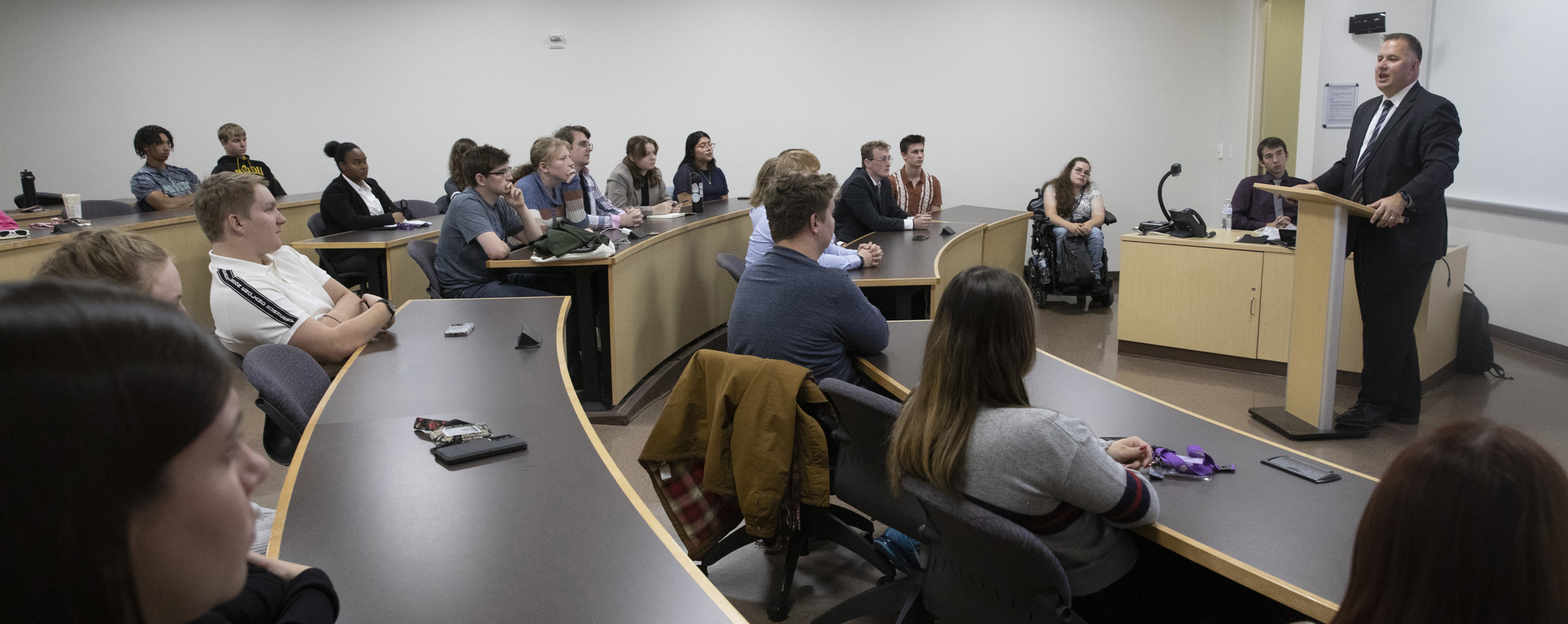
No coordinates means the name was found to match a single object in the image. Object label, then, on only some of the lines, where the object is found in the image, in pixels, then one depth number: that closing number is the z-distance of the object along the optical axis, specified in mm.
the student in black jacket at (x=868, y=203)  5578
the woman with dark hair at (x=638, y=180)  6324
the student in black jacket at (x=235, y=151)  6848
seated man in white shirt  2682
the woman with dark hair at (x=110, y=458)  490
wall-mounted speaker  5578
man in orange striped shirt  6566
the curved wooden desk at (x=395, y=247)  5055
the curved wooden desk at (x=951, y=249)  4059
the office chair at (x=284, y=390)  2137
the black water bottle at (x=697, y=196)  5934
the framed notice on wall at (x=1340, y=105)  5758
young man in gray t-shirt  4328
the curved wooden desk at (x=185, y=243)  5547
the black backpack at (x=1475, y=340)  4660
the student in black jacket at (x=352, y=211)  5320
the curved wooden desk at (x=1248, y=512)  1438
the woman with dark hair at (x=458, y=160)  4805
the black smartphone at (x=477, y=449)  1826
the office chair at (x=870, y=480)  2084
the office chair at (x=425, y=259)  4305
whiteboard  4867
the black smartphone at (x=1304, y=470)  1785
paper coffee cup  5391
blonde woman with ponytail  4977
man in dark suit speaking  3551
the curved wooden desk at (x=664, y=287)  4301
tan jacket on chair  2268
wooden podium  3502
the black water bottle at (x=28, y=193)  6289
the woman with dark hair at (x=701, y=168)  6719
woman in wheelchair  6957
